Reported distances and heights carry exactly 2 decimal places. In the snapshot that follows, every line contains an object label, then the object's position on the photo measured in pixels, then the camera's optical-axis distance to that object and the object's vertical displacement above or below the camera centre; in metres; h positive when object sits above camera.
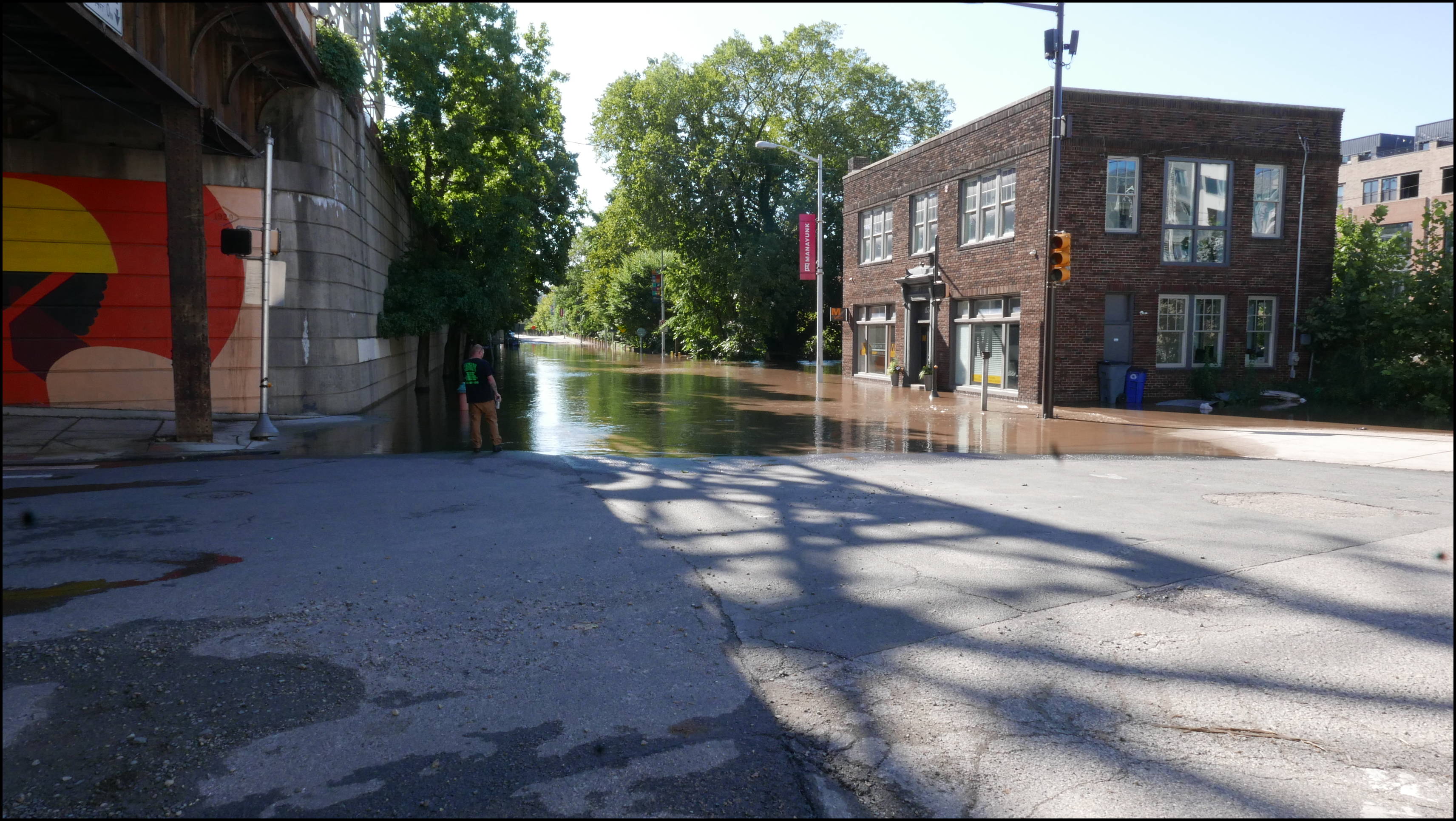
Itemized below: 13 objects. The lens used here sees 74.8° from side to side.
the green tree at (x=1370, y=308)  15.30 +1.07
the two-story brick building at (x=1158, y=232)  23.14 +3.11
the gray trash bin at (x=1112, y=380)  23.16 -0.59
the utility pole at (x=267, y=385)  14.88 -0.66
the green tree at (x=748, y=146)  49.47 +10.90
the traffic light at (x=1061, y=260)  19.03 +1.91
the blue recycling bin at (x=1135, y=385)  22.86 -0.68
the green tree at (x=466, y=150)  24.92 +5.42
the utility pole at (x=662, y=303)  63.75 +3.45
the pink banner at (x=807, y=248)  35.97 +4.03
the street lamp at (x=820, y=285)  27.64 +2.03
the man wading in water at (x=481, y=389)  13.92 -0.62
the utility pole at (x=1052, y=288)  19.98 +1.41
